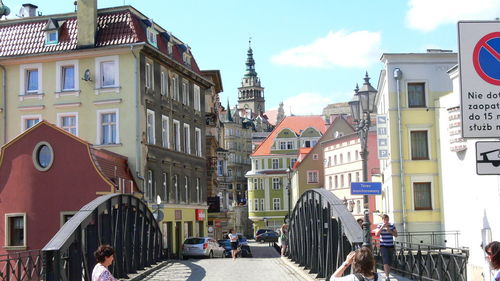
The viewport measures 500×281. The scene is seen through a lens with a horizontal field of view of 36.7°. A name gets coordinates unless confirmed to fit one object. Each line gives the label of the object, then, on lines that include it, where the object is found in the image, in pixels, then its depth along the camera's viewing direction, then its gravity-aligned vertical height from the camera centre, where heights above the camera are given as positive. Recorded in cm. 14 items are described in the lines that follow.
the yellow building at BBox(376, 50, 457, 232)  4206 +364
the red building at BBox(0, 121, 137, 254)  3192 +96
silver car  4072 -247
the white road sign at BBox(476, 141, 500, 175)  675 +33
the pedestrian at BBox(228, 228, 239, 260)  3561 -203
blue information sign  1931 +24
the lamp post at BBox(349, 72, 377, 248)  1825 +217
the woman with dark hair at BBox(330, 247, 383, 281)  723 -65
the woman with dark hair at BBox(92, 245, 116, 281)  935 -74
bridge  1617 -129
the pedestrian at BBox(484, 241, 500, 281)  701 -57
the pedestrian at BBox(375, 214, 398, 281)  1666 -100
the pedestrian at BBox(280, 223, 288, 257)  3416 -181
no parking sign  680 +100
